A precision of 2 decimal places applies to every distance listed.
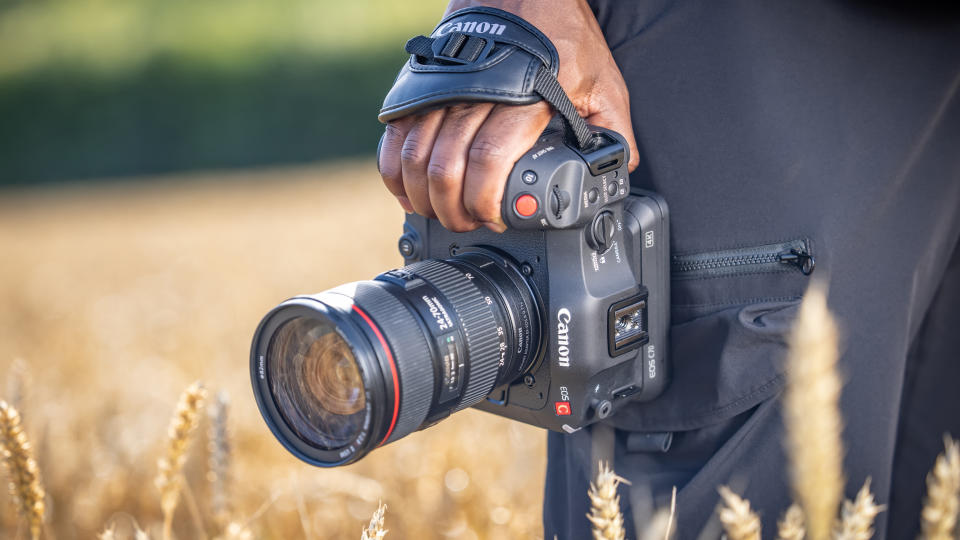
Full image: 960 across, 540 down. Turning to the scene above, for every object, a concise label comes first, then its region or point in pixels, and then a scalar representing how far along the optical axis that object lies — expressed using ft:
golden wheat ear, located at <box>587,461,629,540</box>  3.04
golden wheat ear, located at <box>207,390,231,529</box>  3.52
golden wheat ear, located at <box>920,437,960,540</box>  2.81
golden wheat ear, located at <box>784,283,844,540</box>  2.75
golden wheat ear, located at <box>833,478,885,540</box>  2.86
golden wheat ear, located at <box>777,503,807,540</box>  2.88
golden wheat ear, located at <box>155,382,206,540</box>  3.35
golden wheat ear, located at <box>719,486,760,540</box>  2.87
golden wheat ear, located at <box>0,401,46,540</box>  3.26
